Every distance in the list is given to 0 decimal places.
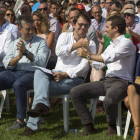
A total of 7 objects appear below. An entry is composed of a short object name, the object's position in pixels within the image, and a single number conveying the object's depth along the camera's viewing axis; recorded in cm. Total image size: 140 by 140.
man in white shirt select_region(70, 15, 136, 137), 784
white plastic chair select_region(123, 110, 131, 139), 789
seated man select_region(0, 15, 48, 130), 876
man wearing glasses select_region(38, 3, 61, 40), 1371
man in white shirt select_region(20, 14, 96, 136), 802
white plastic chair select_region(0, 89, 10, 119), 988
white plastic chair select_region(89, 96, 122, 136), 799
